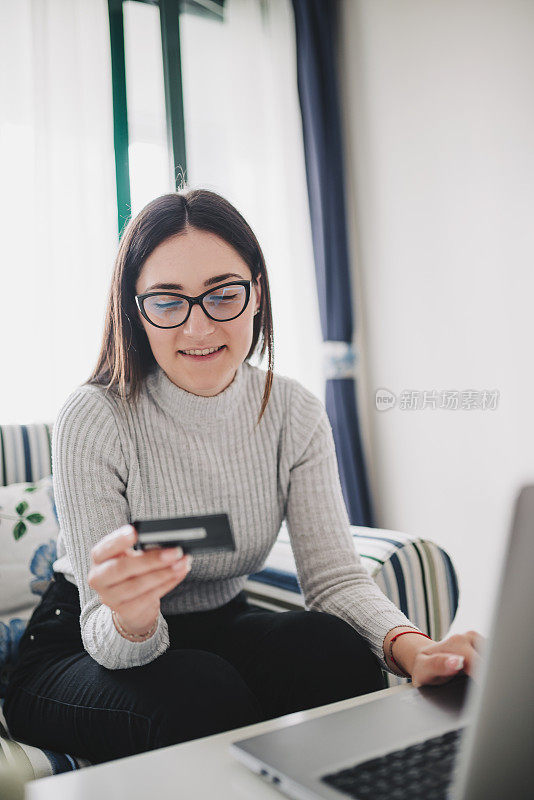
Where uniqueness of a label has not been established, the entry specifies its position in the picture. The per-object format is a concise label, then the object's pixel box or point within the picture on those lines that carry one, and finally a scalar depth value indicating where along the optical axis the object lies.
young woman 0.86
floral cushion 1.29
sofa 1.30
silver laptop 0.39
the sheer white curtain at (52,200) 2.10
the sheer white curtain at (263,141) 2.51
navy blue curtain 2.59
